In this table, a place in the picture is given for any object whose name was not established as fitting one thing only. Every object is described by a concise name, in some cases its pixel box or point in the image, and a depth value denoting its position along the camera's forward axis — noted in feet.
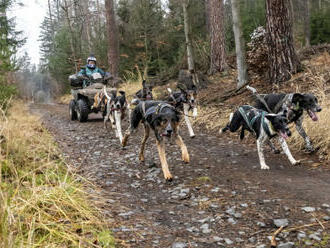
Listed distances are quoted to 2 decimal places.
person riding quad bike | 36.68
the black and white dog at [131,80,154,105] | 29.01
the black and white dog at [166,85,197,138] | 25.95
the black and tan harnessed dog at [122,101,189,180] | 15.14
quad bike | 34.26
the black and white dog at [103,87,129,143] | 25.49
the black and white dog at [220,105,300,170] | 15.94
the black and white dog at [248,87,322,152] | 17.39
